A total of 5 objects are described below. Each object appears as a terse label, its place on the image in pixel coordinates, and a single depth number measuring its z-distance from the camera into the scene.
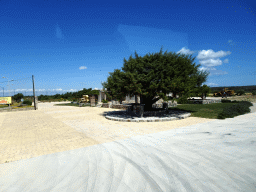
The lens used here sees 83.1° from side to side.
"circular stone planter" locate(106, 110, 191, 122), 11.04
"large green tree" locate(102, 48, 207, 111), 11.47
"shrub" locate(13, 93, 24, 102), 46.12
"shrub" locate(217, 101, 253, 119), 11.83
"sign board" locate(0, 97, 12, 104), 24.61
